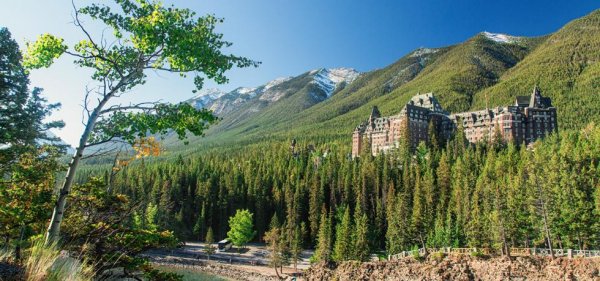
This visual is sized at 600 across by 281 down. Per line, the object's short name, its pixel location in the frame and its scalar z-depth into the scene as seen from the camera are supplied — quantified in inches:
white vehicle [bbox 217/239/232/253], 3501.5
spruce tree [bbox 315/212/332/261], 2753.4
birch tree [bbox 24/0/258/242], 345.4
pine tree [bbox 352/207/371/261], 2640.3
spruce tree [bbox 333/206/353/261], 2674.7
